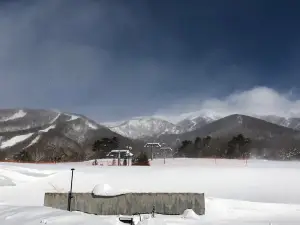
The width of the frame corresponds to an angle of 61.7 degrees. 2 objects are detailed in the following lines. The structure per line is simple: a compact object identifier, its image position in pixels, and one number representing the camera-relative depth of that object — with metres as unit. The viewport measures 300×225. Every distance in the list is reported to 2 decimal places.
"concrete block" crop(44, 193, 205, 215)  14.55
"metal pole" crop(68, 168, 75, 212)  14.70
